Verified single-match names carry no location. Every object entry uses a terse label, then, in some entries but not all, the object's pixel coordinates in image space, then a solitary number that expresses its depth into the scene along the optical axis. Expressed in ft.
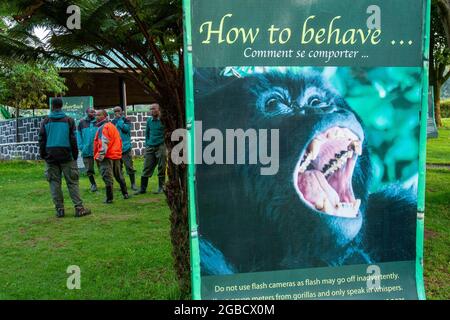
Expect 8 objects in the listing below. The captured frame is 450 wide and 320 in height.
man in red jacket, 31.96
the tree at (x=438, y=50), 24.54
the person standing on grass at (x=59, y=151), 27.32
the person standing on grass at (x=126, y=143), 36.14
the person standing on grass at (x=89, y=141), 35.88
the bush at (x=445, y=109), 148.36
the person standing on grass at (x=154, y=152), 34.12
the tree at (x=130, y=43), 14.17
